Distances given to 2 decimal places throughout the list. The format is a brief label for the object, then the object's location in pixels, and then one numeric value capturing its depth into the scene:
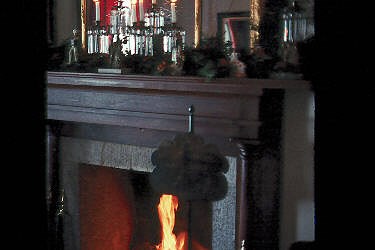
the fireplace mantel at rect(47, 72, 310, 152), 2.30
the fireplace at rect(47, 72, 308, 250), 2.38
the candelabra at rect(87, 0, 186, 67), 2.67
